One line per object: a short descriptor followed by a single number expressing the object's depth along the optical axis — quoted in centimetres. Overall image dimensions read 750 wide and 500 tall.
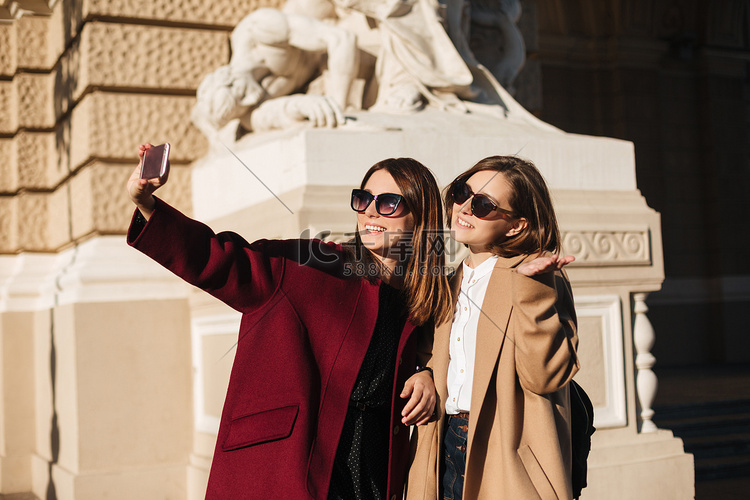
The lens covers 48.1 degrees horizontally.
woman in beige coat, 190
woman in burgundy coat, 200
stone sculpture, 448
